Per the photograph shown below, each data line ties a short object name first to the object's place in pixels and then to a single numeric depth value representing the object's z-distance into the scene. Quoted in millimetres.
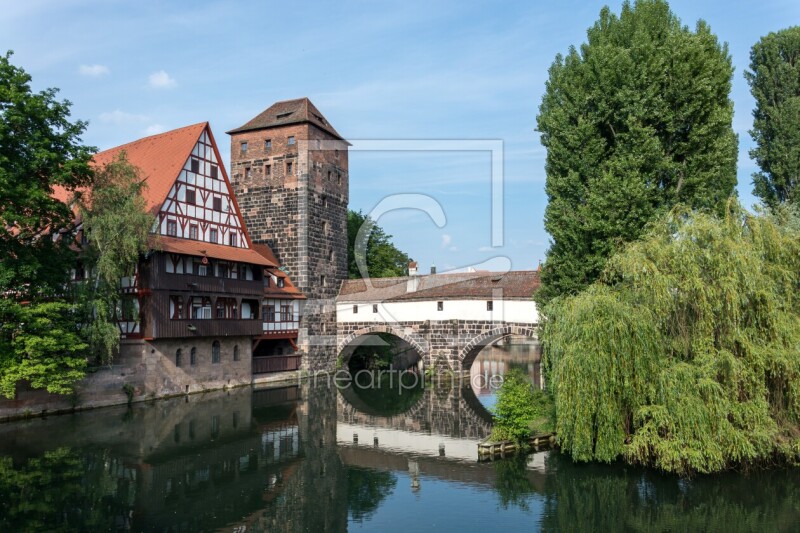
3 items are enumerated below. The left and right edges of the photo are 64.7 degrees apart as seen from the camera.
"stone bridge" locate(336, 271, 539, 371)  31625
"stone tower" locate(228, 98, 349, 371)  36781
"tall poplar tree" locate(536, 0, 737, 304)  18188
